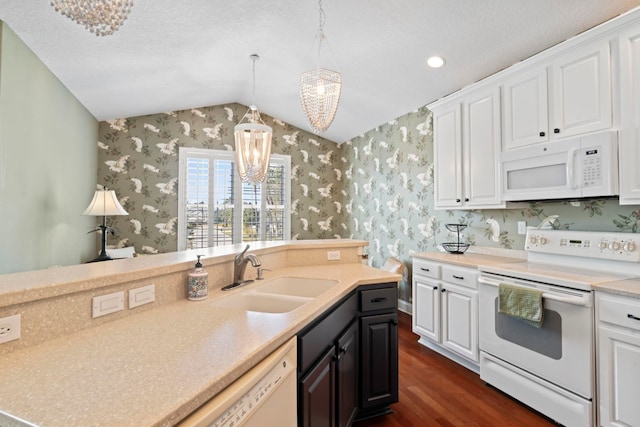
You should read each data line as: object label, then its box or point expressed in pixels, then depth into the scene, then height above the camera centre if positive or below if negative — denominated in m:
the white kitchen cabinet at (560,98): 1.99 +0.86
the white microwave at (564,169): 1.93 +0.35
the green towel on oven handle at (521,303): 1.96 -0.54
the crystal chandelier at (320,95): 2.11 +0.84
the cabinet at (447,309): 2.55 -0.79
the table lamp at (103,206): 3.45 +0.13
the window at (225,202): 4.91 +0.27
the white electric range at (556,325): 1.79 -0.67
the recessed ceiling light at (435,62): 2.86 +1.45
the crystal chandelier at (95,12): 1.36 +0.91
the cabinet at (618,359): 1.60 -0.73
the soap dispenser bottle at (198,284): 1.45 -0.30
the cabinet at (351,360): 1.26 -0.72
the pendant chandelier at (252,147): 3.15 +0.72
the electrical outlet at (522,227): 2.73 -0.06
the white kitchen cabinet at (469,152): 2.70 +0.63
